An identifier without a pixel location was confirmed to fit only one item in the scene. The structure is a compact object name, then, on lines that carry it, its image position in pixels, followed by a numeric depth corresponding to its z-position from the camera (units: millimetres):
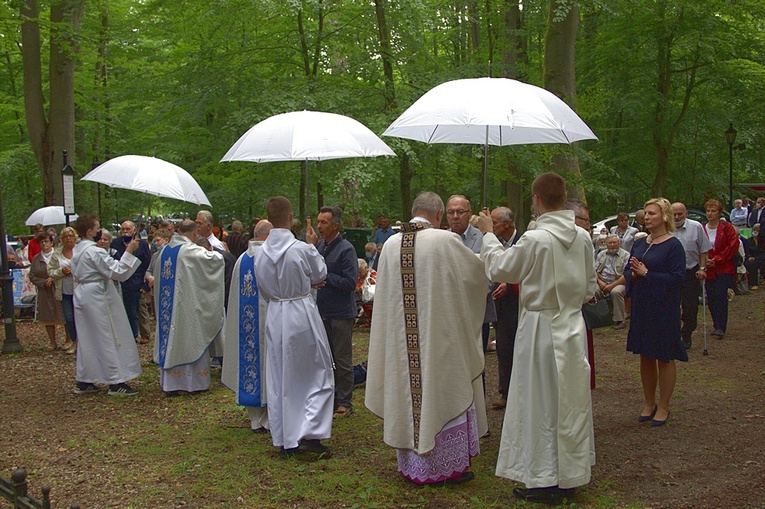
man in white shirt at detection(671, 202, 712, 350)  9602
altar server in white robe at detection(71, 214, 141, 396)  8430
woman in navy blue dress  6344
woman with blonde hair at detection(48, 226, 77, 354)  10977
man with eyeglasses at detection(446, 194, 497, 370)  6121
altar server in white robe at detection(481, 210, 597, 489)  4777
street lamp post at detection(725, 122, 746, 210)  20234
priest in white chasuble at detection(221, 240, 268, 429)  6727
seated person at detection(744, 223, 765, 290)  16281
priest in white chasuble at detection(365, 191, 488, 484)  5109
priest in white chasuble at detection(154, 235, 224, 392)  8484
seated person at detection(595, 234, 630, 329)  11805
